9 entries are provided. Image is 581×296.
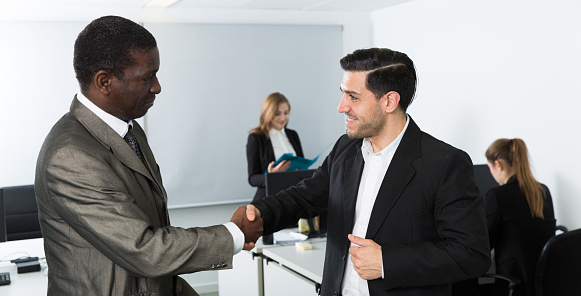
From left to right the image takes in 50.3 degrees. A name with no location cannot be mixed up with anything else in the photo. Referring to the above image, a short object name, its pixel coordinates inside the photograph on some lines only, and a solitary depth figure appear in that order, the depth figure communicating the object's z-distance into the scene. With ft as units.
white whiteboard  18.76
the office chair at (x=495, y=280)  11.50
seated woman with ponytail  12.11
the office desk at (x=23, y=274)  9.89
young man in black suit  6.20
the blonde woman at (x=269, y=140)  17.01
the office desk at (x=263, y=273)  11.37
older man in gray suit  5.16
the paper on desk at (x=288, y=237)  13.52
